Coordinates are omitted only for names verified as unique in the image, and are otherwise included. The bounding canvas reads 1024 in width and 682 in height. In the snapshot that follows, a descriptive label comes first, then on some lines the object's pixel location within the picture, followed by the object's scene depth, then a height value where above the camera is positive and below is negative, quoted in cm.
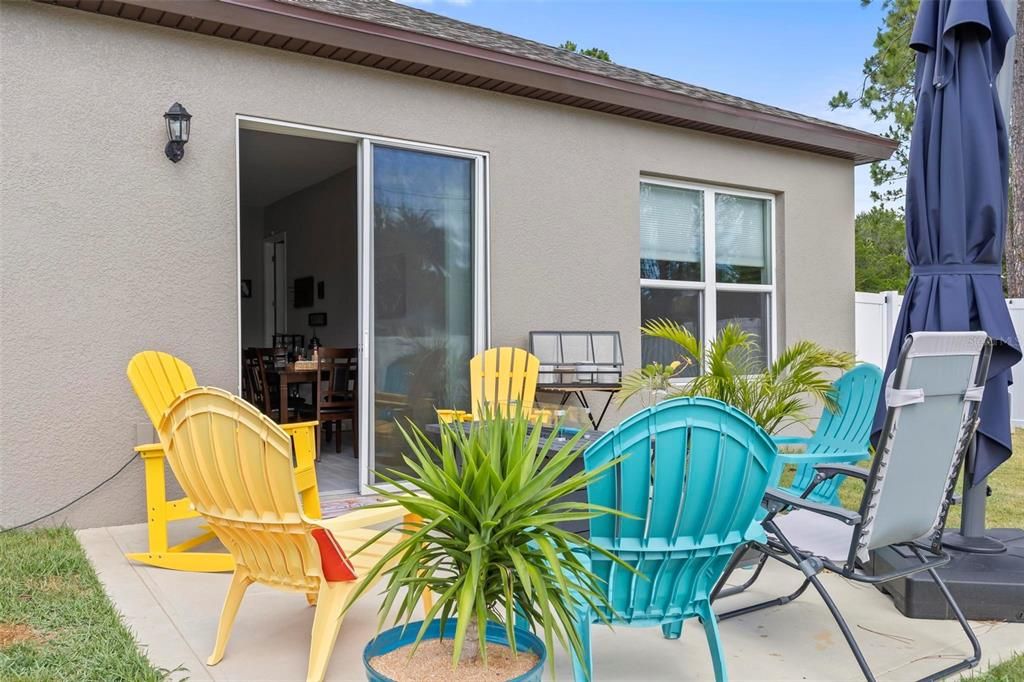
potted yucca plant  181 -53
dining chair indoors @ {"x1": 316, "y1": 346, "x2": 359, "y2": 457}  653 -51
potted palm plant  412 -29
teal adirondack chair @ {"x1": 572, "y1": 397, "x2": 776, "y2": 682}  217 -48
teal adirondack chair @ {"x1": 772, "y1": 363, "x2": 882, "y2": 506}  381 -53
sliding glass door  527 +29
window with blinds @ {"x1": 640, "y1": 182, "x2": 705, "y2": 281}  679 +80
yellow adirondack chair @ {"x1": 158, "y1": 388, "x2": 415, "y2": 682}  241 -57
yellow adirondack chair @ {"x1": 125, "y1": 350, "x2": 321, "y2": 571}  371 -70
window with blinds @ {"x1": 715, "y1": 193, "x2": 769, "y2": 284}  730 +80
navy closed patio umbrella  321 +52
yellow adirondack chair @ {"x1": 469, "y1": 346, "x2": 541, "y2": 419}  522 -30
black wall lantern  454 +113
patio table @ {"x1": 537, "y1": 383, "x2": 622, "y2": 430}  564 -44
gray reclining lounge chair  245 -47
